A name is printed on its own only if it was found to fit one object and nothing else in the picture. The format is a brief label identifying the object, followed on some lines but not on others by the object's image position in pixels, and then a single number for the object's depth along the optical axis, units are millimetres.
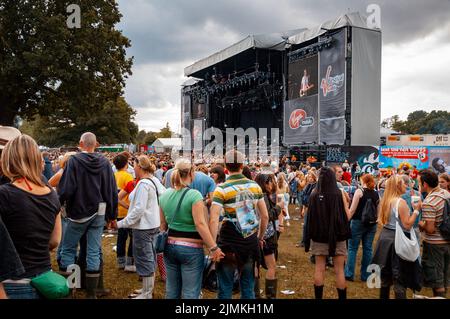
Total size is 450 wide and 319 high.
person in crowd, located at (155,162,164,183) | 9552
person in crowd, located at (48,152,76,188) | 4645
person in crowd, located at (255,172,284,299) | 4377
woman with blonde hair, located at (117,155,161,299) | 4203
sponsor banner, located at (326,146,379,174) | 16531
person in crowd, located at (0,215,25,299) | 1820
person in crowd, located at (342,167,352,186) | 7248
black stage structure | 17781
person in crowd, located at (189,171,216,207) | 5238
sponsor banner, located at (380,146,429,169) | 14469
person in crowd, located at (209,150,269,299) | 3320
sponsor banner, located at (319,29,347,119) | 17875
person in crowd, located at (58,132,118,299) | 4035
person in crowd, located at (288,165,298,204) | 13016
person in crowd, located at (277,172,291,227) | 8089
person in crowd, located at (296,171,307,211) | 10984
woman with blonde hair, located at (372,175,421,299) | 3760
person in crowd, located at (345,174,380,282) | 5426
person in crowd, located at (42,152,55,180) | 5775
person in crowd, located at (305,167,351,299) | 4004
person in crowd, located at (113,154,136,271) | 5559
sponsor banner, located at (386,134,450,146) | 28316
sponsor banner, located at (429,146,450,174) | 14000
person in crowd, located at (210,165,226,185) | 5715
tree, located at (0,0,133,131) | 16969
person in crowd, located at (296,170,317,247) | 7621
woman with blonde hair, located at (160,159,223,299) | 3119
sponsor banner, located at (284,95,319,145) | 20203
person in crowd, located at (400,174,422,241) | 4057
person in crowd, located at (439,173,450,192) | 5262
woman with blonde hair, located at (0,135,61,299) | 2020
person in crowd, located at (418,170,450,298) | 4066
